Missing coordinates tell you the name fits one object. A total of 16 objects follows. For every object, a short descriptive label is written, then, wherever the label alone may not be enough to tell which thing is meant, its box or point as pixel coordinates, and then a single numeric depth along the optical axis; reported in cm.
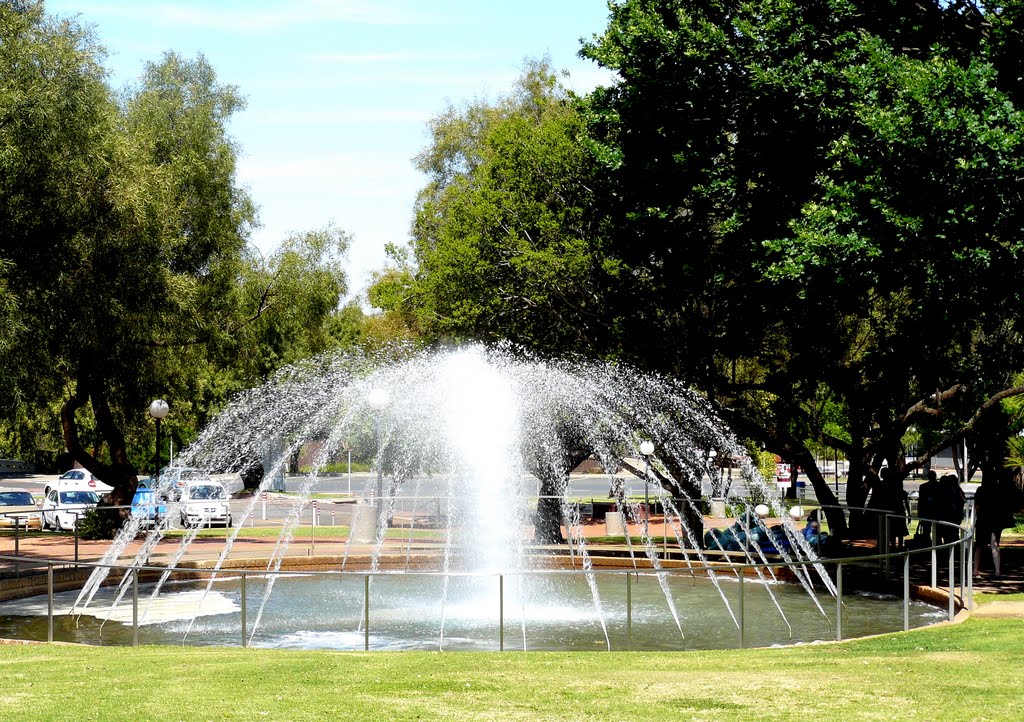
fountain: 1841
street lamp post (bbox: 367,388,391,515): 2594
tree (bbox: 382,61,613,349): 3022
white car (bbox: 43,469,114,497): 4819
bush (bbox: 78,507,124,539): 3338
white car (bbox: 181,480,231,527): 3719
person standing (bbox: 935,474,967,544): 2272
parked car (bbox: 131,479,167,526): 2931
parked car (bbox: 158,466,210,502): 3347
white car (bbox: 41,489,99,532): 3688
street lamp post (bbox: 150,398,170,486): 2841
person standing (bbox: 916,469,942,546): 2291
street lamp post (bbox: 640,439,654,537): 3100
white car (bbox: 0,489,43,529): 4531
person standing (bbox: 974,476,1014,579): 2158
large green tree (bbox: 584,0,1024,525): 1772
